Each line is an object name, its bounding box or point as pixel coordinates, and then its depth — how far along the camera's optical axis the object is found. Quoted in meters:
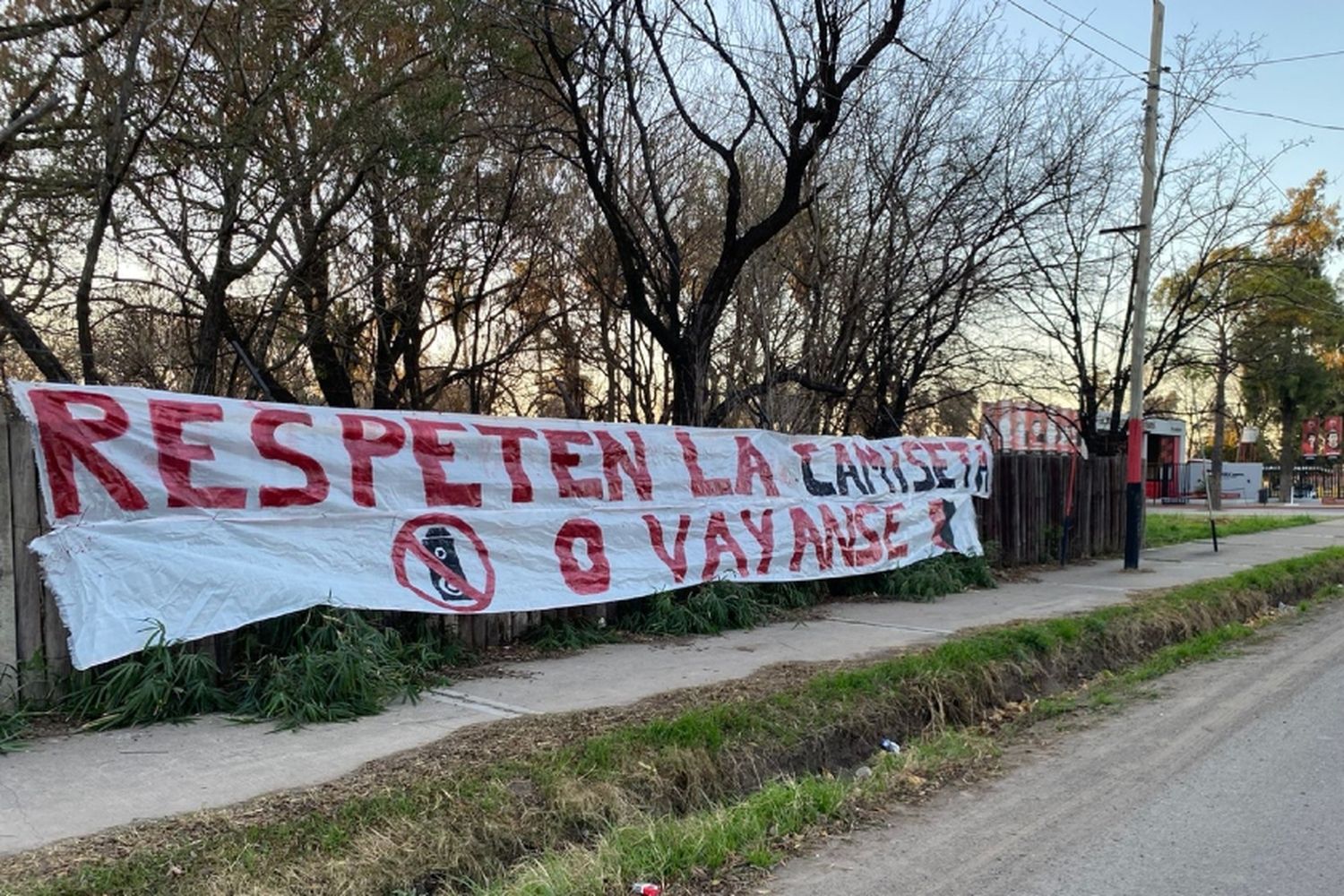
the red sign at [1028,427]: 19.14
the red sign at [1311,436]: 46.90
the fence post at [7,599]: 5.39
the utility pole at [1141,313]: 14.20
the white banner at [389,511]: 5.66
